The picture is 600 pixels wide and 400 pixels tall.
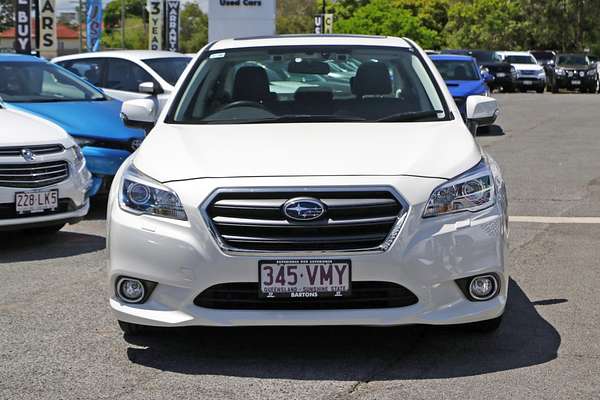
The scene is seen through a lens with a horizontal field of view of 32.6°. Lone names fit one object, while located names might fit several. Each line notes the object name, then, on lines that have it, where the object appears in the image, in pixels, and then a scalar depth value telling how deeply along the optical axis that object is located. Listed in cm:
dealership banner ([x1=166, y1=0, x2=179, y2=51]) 3931
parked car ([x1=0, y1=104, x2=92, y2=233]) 780
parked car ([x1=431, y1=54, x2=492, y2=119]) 2031
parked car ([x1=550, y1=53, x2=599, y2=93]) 3959
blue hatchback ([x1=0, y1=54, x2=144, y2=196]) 984
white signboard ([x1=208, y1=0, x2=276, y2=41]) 2953
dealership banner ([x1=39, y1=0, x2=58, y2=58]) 2549
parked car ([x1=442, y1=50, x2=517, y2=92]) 3903
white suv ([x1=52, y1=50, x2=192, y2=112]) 1385
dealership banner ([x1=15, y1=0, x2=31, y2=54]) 2366
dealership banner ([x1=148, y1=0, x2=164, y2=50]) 3662
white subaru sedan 466
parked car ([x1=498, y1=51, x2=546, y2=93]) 3928
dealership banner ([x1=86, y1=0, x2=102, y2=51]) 4030
